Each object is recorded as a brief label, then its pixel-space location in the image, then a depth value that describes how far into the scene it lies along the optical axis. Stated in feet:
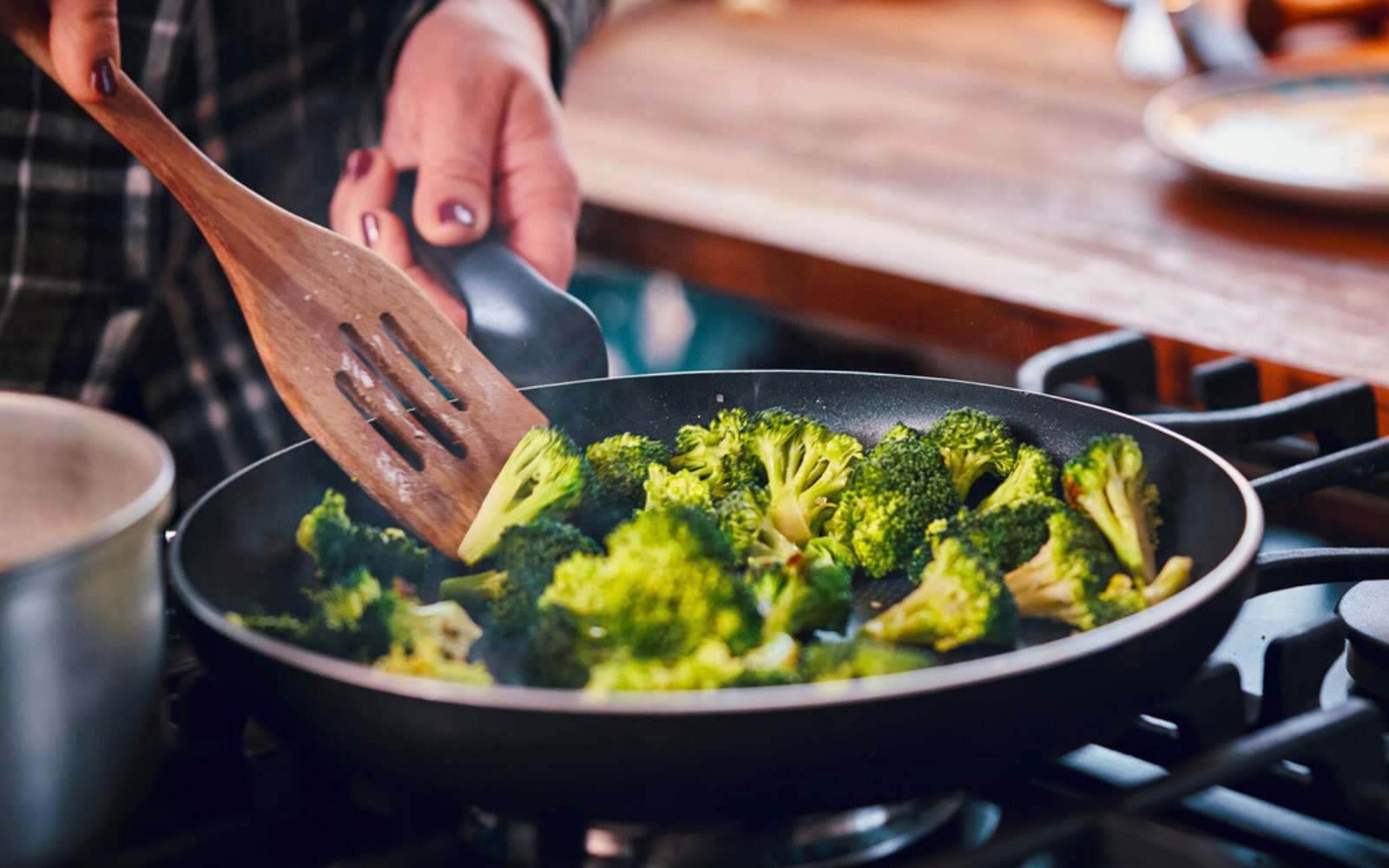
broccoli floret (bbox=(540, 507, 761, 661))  2.33
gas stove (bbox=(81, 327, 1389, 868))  2.07
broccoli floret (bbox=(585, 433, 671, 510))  3.08
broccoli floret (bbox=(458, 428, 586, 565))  2.90
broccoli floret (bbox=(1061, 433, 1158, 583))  2.72
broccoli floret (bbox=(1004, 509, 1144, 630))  2.61
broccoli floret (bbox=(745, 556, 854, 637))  2.52
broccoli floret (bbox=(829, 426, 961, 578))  2.85
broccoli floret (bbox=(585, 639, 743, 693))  2.13
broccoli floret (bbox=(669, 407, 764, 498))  3.11
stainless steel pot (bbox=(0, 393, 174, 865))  1.86
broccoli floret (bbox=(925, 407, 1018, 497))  3.00
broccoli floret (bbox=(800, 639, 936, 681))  2.25
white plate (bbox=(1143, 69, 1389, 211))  5.51
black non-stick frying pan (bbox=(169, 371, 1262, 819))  1.88
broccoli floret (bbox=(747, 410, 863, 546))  3.04
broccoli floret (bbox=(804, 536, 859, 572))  2.88
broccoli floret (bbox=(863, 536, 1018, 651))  2.48
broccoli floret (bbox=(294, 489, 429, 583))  2.67
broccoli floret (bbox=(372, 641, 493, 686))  2.23
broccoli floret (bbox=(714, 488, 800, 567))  2.84
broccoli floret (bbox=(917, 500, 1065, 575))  2.80
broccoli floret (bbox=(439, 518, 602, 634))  2.58
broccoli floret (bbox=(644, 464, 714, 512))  2.95
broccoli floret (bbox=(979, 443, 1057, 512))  2.93
